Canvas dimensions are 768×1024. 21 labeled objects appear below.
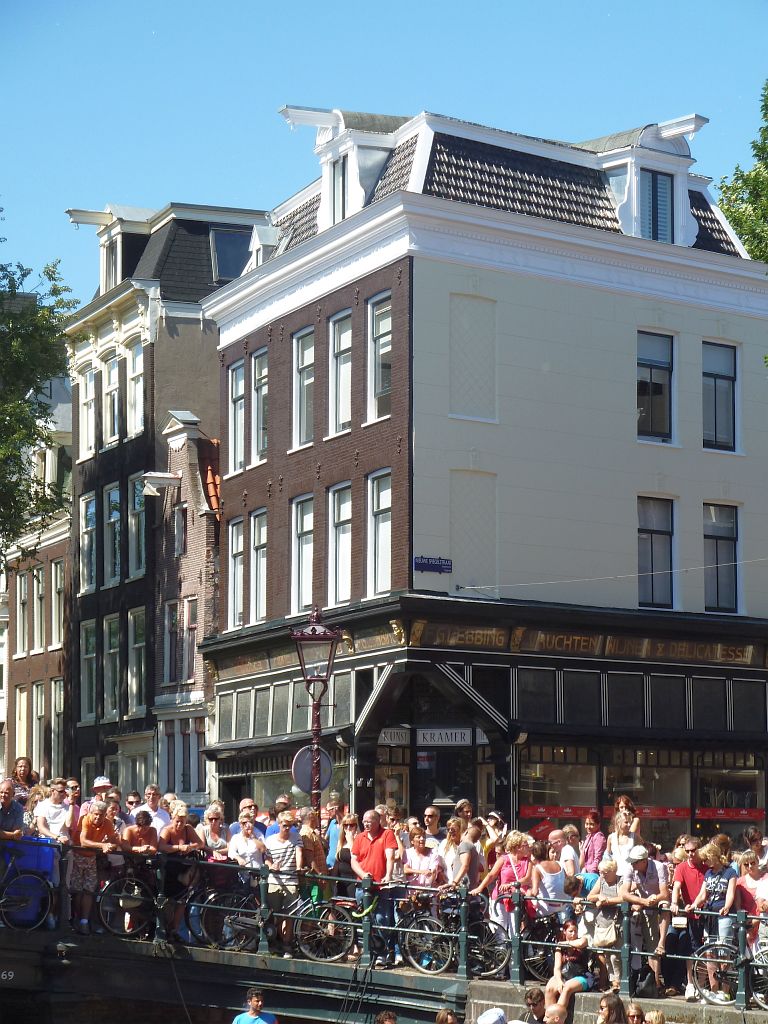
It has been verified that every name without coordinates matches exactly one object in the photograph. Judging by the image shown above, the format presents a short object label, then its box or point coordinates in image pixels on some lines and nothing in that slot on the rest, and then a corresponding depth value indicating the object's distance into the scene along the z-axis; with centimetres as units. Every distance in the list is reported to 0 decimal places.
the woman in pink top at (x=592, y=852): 2155
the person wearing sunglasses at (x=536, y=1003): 1752
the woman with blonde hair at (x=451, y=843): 2050
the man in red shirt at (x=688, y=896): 1856
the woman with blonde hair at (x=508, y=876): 1975
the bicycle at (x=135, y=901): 2106
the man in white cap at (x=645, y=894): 1873
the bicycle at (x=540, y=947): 1938
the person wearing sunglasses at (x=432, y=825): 2159
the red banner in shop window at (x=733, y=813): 3441
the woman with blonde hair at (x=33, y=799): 2209
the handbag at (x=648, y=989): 1841
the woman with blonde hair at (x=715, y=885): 1831
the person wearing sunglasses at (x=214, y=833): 2158
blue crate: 2028
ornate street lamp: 2430
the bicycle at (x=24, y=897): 2055
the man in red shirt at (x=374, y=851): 2127
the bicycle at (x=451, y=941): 1983
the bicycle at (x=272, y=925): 2105
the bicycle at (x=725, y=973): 1717
